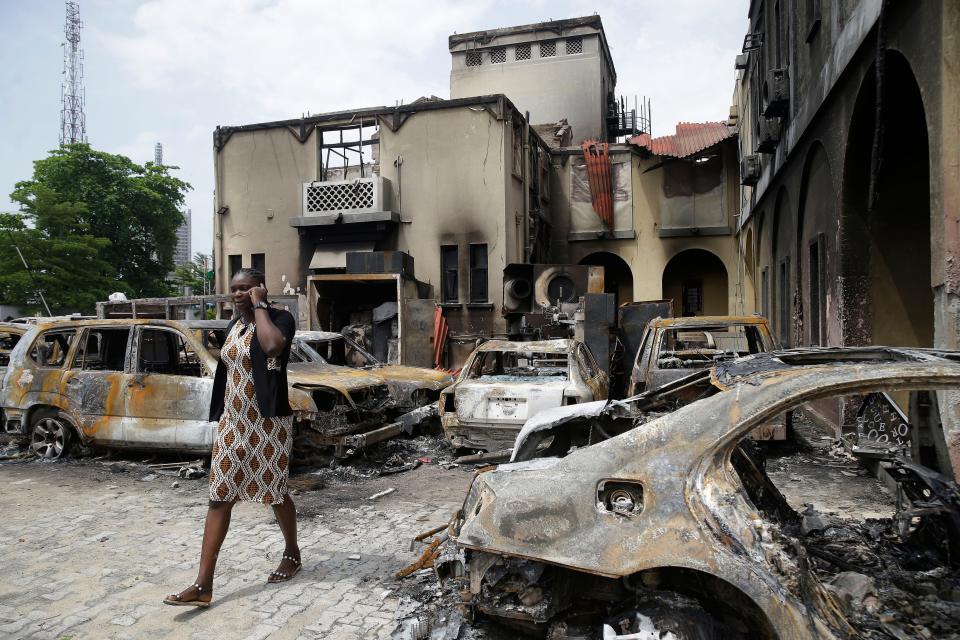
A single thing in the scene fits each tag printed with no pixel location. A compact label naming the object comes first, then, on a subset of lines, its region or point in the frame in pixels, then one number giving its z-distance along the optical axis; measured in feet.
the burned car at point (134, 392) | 22.20
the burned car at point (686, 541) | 7.55
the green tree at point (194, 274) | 134.10
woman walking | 11.89
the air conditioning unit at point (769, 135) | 42.74
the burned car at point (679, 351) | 24.59
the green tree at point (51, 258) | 91.50
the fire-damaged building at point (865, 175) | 16.42
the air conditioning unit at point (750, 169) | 52.60
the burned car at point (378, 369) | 26.55
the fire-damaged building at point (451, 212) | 52.42
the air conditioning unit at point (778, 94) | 38.42
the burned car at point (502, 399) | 22.44
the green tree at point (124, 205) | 108.37
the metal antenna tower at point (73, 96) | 154.10
